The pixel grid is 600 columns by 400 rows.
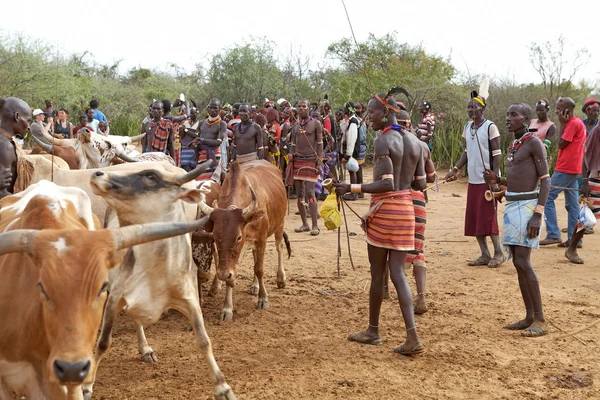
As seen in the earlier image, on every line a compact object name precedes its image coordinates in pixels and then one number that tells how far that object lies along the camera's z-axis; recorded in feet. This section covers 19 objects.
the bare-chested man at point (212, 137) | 39.04
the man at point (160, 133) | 42.55
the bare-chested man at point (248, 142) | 38.40
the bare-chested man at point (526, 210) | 20.77
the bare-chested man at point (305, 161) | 38.73
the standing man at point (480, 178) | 28.45
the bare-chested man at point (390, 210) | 18.72
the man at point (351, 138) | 49.67
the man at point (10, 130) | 18.49
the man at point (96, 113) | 62.18
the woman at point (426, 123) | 49.34
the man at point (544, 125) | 31.83
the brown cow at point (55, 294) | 10.44
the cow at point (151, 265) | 16.15
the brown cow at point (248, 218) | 20.94
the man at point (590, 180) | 29.86
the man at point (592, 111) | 34.27
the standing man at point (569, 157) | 32.76
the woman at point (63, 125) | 59.82
